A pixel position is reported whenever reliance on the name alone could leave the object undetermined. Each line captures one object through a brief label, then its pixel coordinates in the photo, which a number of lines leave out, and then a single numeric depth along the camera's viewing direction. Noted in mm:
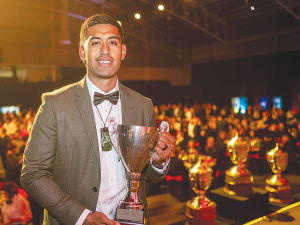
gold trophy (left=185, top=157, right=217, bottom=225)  2877
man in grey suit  1216
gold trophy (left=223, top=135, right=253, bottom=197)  3604
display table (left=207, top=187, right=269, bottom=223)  3406
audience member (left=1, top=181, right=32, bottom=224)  3607
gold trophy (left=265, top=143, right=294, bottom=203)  3887
